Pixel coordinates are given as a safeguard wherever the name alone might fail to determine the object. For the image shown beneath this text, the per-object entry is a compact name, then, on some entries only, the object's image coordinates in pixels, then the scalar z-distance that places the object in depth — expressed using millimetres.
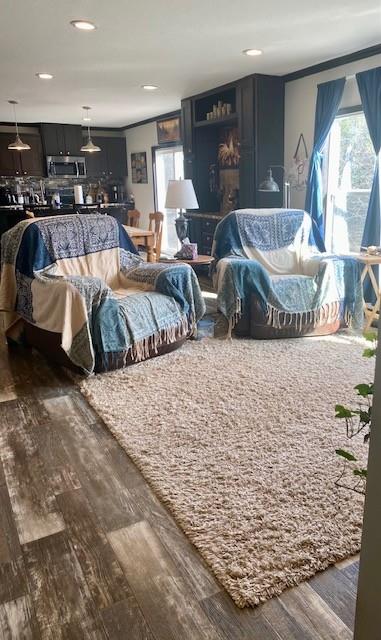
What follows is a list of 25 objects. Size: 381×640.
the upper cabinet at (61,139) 9141
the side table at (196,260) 4422
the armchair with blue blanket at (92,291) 3189
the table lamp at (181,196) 4625
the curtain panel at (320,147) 4586
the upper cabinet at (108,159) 9914
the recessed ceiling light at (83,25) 3413
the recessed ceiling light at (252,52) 4225
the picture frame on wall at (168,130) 7793
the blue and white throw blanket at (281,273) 3850
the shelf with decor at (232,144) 5176
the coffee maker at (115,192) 10320
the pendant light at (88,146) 7420
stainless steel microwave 9327
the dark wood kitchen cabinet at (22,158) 9172
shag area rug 1708
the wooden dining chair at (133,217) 7474
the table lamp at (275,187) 4727
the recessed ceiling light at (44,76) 5005
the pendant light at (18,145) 7403
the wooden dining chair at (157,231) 6219
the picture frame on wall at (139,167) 9438
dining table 5844
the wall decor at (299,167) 5105
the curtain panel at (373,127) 4121
